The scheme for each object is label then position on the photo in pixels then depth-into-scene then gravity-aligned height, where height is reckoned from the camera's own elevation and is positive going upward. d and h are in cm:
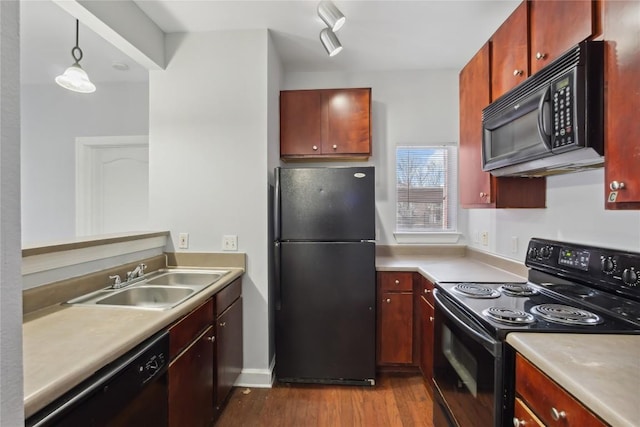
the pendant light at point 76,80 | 204 +88
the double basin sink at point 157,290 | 153 -43
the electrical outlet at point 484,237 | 252 -21
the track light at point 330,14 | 172 +111
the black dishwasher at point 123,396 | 81 -56
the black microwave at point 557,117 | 108 +38
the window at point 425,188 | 292 +22
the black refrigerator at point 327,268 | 222 -40
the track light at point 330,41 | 195 +108
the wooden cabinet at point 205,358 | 138 -78
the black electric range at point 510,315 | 111 -41
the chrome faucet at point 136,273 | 181 -36
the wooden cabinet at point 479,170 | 187 +28
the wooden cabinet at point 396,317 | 237 -80
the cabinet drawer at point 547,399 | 77 -52
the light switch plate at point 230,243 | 225 -22
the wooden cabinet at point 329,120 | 262 +78
